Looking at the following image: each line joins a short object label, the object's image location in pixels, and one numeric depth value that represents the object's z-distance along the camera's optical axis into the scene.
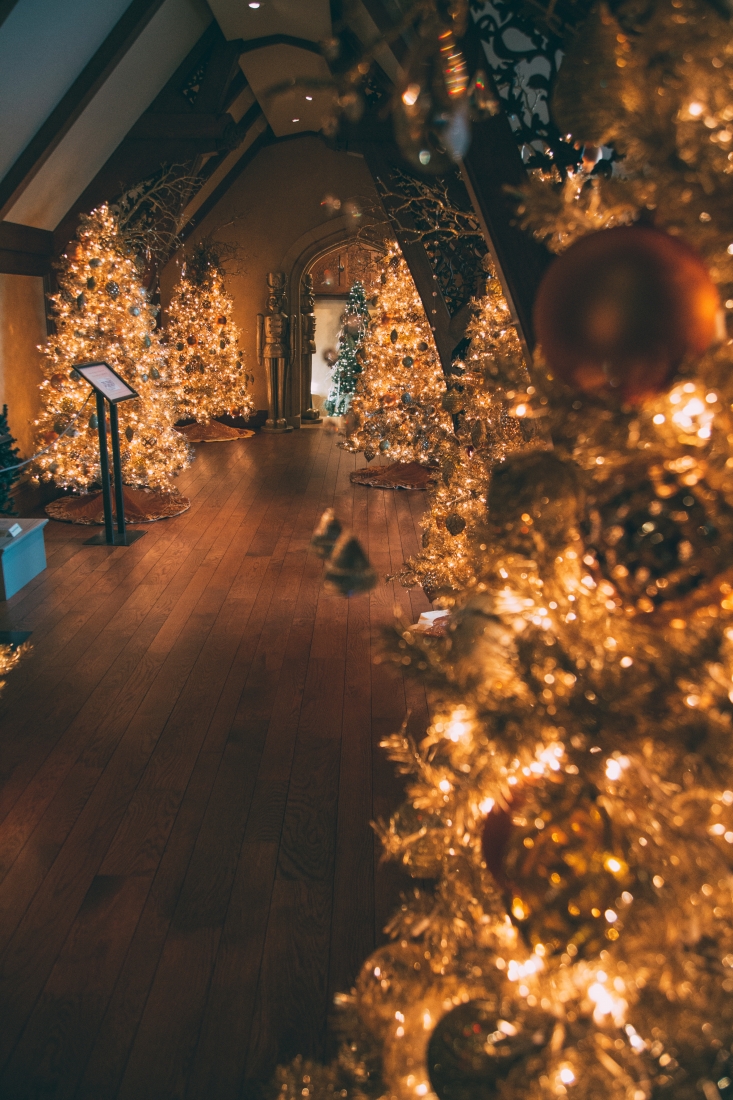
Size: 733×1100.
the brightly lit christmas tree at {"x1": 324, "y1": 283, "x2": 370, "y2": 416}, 10.11
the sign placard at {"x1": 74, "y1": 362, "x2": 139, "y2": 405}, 5.23
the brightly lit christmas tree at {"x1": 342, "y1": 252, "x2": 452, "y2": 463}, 7.29
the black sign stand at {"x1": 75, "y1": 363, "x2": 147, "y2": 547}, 5.51
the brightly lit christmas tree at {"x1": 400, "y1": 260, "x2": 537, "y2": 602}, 3.18
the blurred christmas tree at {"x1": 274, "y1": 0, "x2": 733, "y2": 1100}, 0.90
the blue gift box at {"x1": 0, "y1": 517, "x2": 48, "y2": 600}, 4.46
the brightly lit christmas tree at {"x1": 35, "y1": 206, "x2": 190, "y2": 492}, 6.25
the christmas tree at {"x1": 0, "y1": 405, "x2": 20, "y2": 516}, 4.89
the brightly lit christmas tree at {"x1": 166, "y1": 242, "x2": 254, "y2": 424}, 9.74
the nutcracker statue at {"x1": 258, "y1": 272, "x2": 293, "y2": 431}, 10.48
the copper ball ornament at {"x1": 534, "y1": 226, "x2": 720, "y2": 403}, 0.90
